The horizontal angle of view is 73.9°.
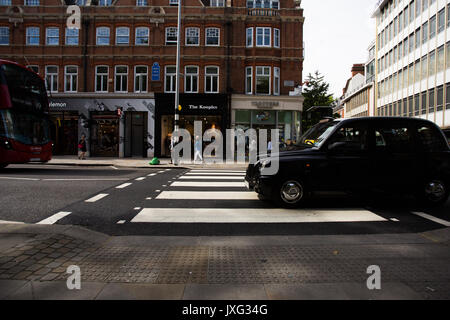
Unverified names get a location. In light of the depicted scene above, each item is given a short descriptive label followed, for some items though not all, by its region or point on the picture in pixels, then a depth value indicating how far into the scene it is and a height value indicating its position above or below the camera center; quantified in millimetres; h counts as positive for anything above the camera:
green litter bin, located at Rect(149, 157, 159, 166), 16705 -294
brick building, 23328 +7761
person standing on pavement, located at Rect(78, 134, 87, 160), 19875 +611
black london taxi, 5855 -105
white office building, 27844 +11211
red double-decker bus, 11078 +1584
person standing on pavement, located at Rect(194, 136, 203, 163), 18859 +666
